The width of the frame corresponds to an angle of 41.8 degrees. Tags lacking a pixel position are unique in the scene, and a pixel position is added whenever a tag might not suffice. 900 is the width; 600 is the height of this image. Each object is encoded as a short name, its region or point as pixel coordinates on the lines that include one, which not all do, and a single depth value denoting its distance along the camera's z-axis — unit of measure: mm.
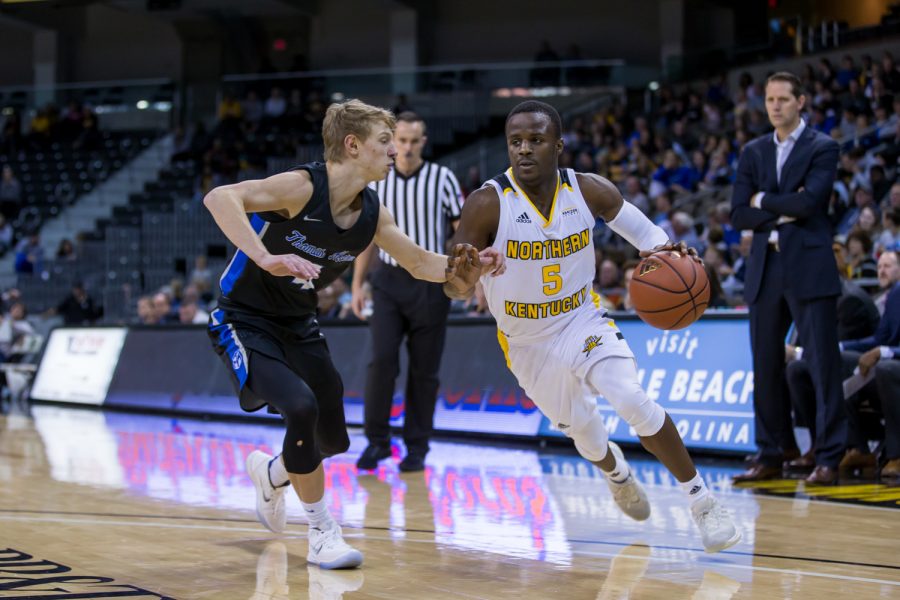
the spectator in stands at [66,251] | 22234
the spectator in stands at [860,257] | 10094
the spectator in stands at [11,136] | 26953
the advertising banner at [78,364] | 14844
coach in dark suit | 6984
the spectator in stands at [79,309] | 18734
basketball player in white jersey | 5188
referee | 7734
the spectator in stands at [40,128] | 26641
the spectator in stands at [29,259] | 22362
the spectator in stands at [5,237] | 24328
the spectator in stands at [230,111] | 24703
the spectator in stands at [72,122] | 26375
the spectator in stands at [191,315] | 14234
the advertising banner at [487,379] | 8430
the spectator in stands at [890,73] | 16719
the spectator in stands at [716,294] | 8950
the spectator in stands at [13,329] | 17625
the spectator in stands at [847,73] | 18141
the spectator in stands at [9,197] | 25109
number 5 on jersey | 5207
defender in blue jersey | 4668
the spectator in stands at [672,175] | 16594
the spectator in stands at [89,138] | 26125
